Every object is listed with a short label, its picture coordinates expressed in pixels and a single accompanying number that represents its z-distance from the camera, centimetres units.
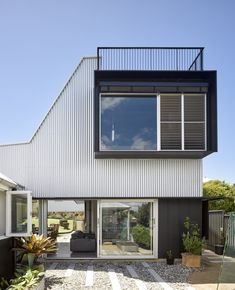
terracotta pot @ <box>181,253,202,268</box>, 1029
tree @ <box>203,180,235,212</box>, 1896
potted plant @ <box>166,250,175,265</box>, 1062
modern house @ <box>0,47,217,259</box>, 1083
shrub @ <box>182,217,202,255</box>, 1039
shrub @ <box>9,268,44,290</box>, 694
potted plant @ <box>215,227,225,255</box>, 1266
